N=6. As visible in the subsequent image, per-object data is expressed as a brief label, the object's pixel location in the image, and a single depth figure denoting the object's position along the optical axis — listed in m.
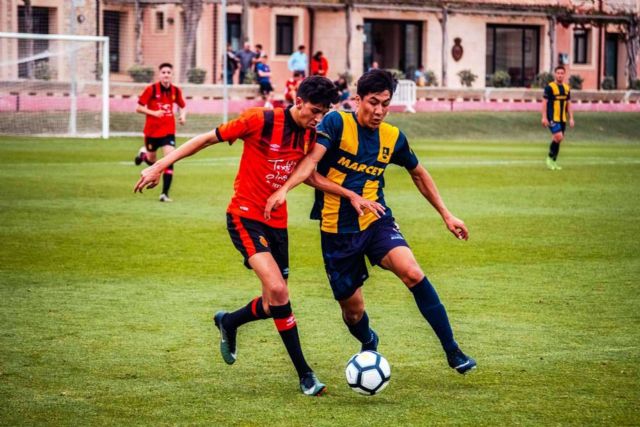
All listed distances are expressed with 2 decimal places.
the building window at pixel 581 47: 64.88
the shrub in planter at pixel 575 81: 55.83
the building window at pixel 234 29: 53.03
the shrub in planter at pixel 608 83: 57.94
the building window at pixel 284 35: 54.53
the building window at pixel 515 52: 61.62
